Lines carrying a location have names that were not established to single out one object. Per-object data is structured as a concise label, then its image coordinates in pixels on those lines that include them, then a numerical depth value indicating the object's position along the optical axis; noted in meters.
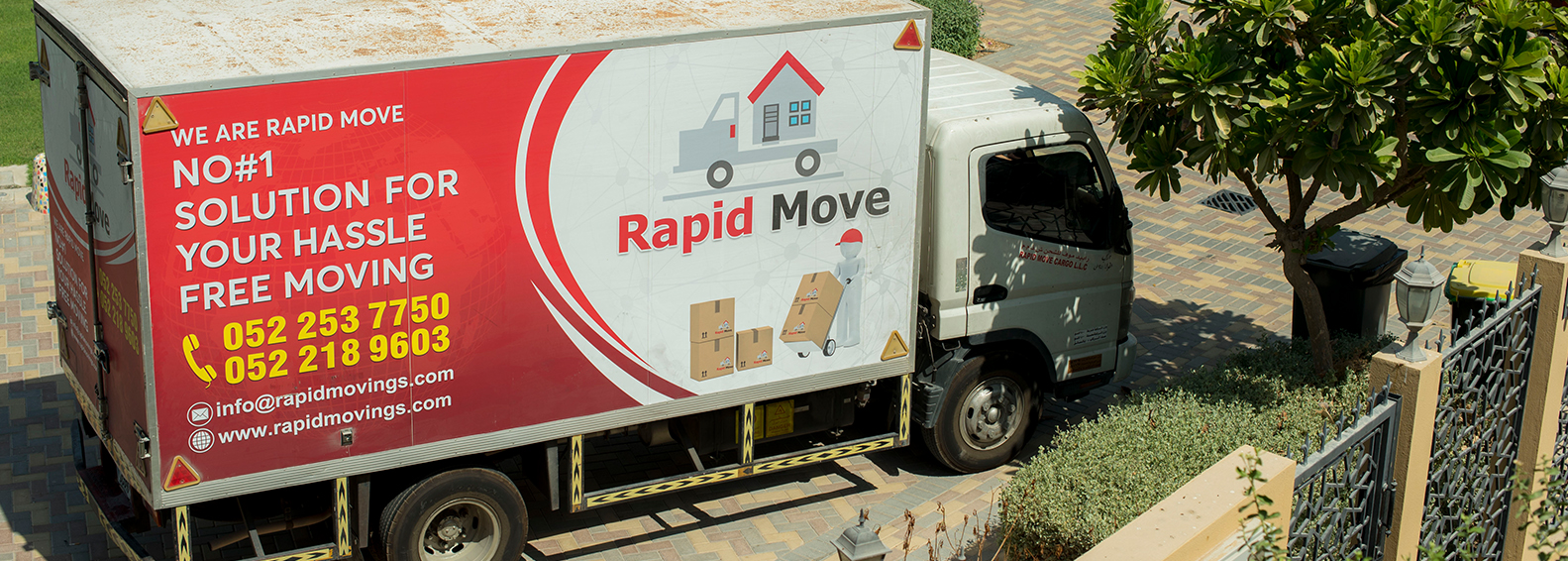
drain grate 14.23
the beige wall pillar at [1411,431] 5.44
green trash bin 9.85
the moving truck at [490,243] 6.35
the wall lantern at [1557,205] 6.90
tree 7.09
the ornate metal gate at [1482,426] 6.07
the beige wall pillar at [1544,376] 6.71
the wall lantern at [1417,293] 5.75
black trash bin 10.08
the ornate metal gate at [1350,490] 5.03
